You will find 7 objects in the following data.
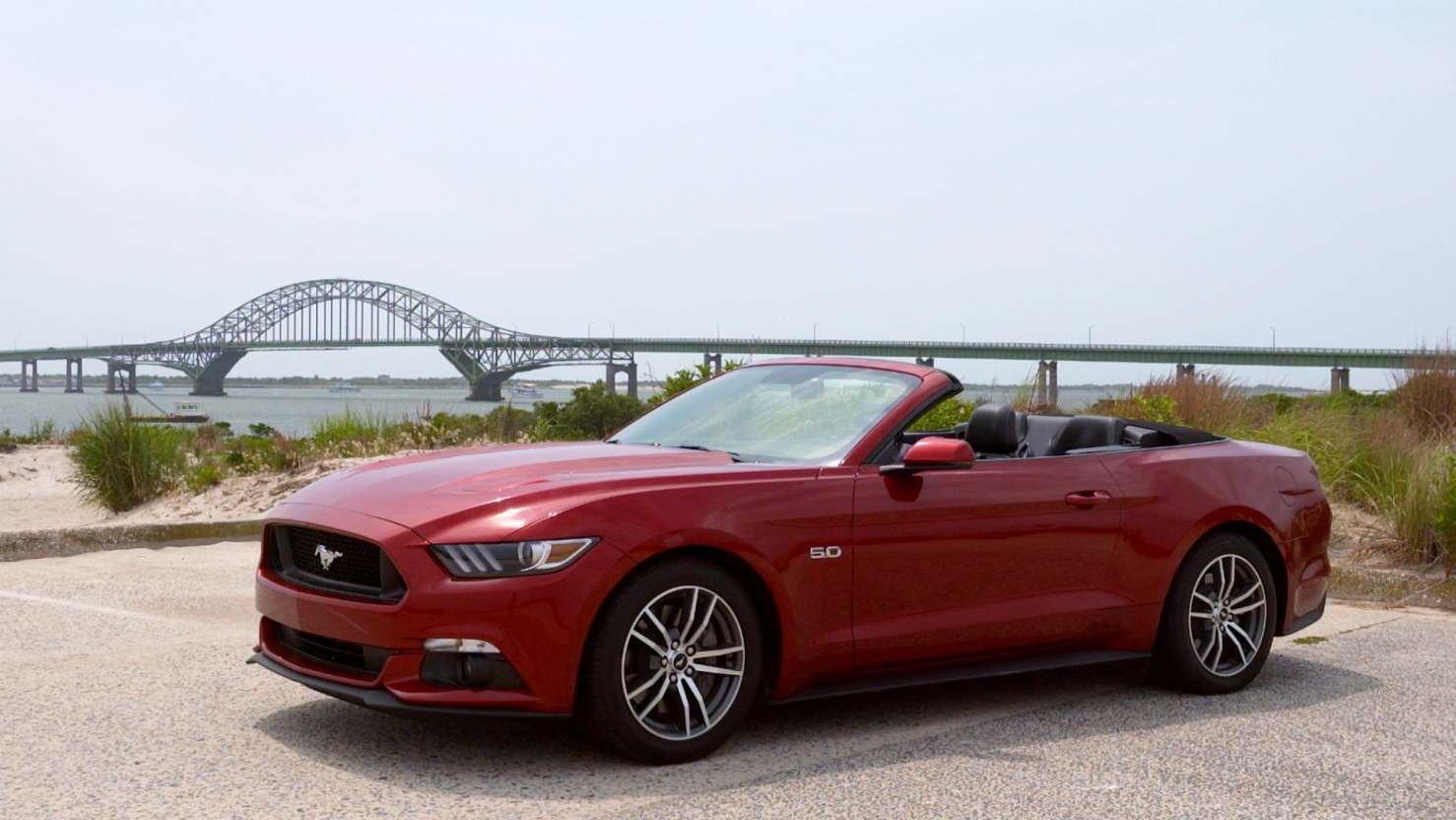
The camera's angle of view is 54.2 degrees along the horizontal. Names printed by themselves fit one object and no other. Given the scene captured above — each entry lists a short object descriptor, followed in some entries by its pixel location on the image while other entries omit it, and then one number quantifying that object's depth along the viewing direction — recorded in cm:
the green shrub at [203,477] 1516
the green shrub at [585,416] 1883
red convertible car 433
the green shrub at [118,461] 1478
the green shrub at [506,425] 1822
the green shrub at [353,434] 1586
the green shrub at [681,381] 1419
